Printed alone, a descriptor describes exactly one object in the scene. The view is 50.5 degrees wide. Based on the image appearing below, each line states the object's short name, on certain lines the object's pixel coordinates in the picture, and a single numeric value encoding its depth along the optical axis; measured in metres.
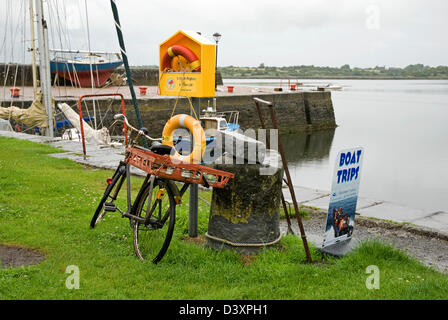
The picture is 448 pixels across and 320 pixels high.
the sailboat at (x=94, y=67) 38.40
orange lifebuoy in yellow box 5.56
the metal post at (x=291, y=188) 5.16
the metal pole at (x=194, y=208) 5.95
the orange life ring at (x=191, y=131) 5.27
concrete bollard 5.23
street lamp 27.31
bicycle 4.93
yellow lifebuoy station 5.54
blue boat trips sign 5.31
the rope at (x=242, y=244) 5.28
